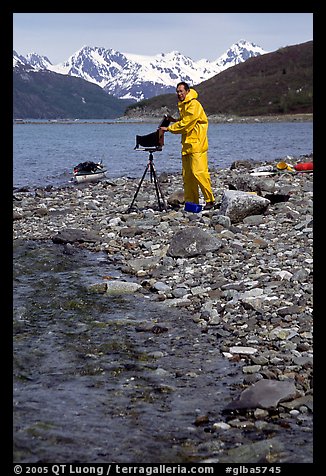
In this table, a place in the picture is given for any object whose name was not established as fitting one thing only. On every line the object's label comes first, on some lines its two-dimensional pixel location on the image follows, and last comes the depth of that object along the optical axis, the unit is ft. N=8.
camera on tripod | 41.88
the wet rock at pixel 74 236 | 40.40
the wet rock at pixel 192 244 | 34.17
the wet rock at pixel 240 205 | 40.81
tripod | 42.66
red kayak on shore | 66.19
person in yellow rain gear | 42.22
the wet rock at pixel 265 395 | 17.21
